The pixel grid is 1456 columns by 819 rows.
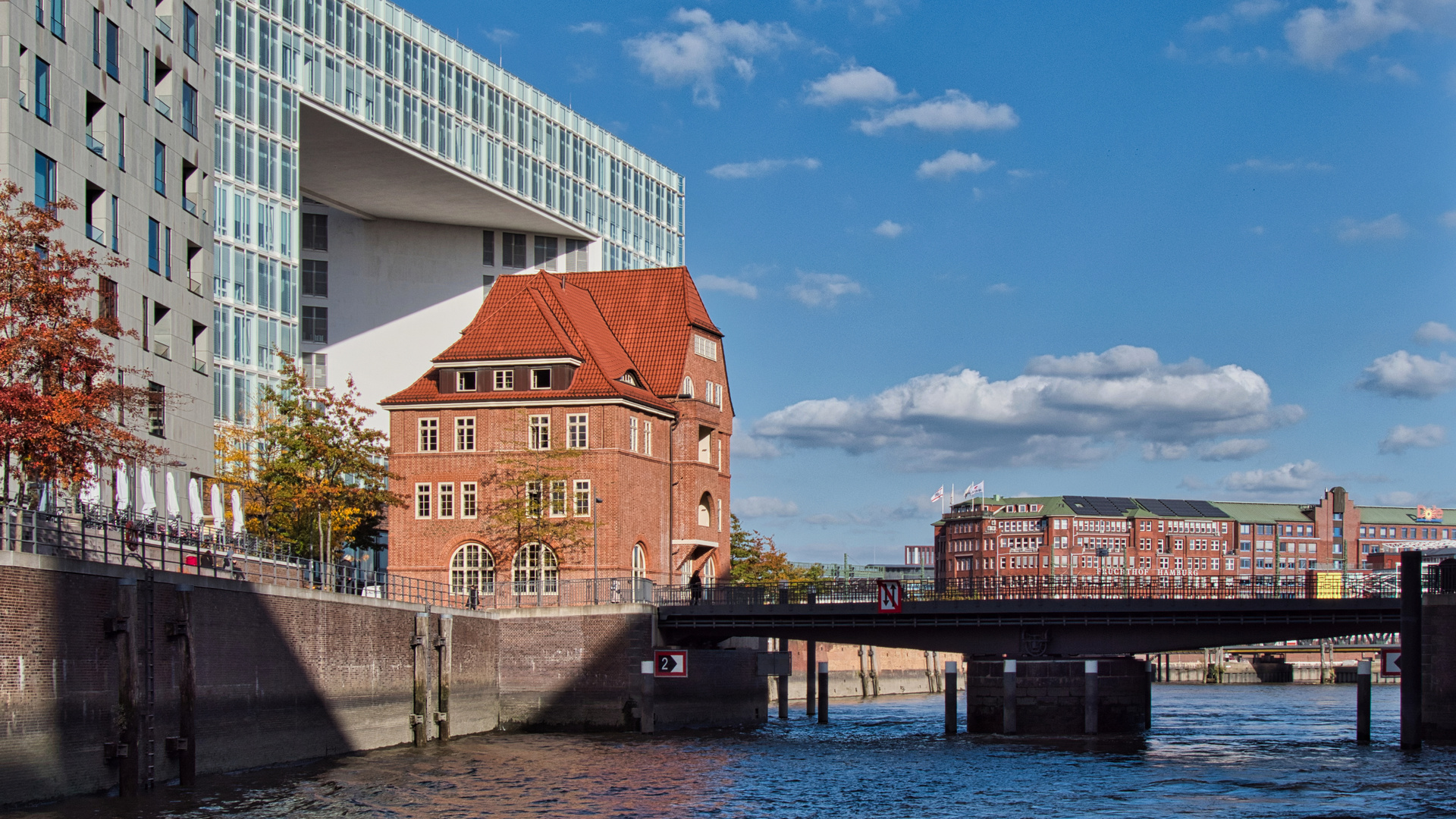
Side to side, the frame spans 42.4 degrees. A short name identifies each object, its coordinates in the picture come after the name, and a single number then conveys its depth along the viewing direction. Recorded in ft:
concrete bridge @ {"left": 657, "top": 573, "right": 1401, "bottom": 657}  234.99
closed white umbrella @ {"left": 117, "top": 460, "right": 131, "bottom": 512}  186.49
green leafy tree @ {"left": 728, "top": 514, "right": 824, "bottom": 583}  447.01
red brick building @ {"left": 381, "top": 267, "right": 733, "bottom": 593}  292.61
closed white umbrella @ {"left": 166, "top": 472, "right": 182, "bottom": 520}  205.16
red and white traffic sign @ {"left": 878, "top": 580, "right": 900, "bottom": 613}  245.65
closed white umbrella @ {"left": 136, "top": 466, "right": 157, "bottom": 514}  200.03
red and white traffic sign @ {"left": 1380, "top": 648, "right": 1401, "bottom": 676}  221.21
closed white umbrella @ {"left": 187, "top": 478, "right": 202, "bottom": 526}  204.64
